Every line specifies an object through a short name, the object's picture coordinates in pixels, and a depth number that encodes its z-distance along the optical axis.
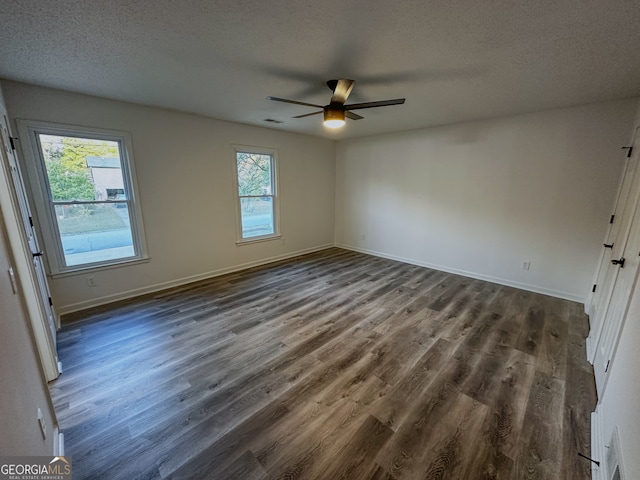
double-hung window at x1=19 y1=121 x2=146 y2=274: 2.87
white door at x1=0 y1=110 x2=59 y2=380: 2.10
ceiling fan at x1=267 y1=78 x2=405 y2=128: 2.38
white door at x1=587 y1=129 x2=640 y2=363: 2.36
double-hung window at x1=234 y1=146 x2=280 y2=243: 4.62
